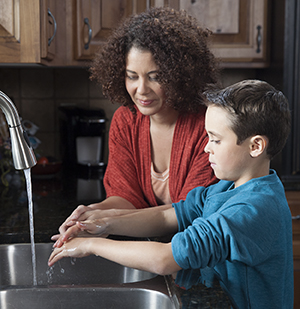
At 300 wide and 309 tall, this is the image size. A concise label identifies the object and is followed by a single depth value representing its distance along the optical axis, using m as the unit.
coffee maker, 2.11
